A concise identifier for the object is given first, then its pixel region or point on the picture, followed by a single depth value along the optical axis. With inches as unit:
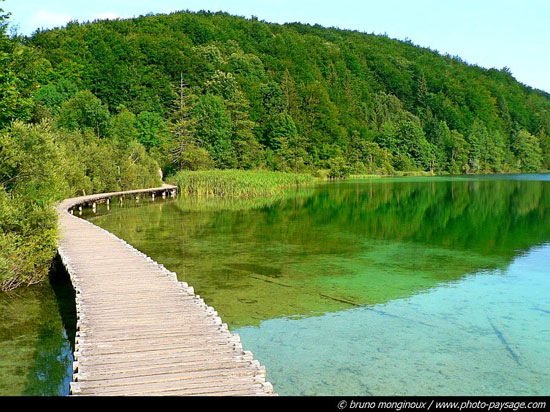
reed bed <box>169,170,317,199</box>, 1355.8
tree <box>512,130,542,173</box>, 3673.7
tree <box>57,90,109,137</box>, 1813.5
